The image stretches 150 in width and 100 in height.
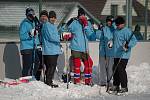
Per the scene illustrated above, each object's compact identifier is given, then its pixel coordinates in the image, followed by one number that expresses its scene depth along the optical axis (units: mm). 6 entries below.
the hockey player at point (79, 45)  17564
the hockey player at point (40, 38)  17543
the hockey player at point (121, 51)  16402
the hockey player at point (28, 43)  17660
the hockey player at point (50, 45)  16886
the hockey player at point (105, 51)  17463
